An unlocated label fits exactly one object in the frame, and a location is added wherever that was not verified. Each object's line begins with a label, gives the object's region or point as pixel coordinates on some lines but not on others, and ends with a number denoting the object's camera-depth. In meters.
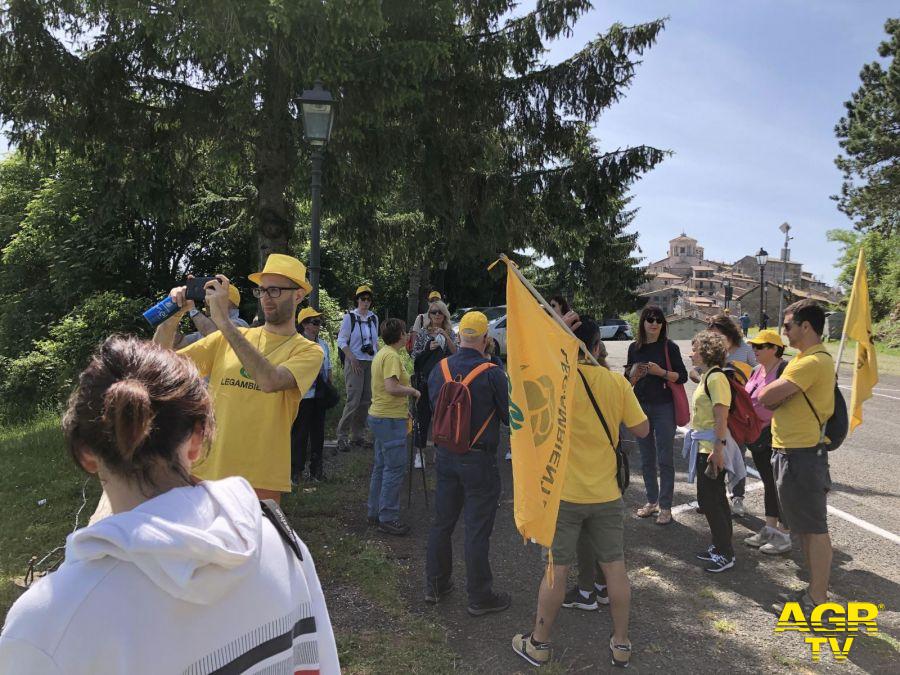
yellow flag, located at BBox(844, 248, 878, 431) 4.83
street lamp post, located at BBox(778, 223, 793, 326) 29.36
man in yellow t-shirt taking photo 2.97
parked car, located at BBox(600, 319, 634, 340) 35.19
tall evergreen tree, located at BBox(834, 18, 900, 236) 26.17
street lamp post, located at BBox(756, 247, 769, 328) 27.16
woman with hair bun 0.93
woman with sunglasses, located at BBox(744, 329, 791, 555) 4.74
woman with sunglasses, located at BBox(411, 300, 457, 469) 6.28
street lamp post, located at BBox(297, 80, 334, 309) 6.46
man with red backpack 3.98
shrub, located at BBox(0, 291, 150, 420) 13.45
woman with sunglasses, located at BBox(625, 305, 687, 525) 5.47
